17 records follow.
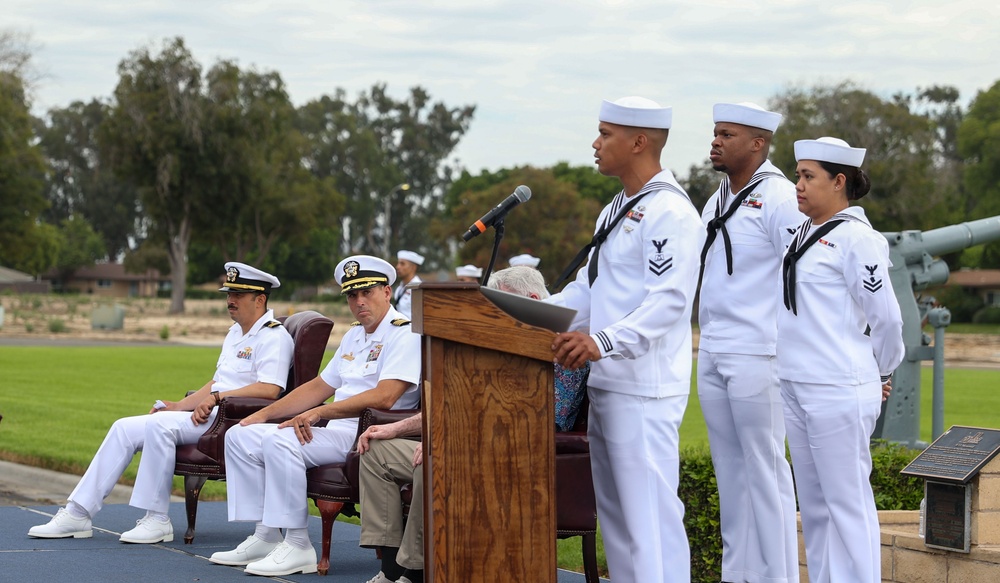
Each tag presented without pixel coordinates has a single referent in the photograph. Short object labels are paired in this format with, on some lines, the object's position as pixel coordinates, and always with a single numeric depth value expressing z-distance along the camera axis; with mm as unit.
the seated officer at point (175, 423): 14609
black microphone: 8812
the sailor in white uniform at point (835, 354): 9266
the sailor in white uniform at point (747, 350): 9867
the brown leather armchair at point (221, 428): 14617
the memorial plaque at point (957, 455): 10609
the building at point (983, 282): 154500
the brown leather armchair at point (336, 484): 12766
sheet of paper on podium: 8195
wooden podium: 8156
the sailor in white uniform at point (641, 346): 8703
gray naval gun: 22937
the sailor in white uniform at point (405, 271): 28017
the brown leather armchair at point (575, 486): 10891
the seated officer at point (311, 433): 13078
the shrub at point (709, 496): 12555
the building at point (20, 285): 97750
